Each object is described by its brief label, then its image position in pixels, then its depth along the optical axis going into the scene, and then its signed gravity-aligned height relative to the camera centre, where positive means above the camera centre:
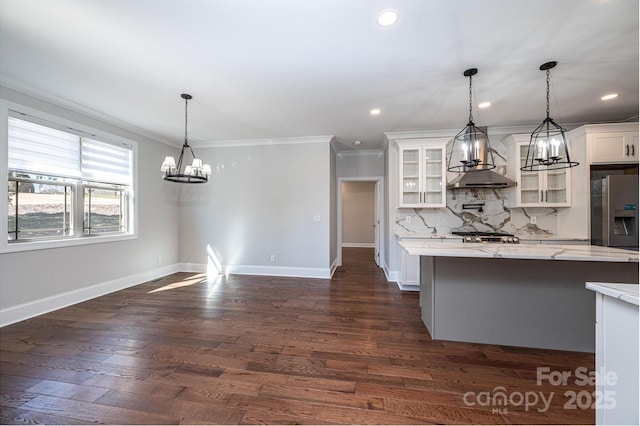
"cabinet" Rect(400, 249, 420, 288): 3.96 -0.95
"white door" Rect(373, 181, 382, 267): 5.78 -0.33
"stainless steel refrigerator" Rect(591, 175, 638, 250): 3.22 +0.03
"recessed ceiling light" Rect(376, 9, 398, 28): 1.71 +1.42
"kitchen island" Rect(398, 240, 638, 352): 2.17 -0.77
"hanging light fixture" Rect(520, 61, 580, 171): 2.17 +0.61
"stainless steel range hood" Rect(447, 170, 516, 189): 3.57 +0.50
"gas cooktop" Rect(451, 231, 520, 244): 3.54 -0.37
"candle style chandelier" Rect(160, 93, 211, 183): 3.01 +0.57
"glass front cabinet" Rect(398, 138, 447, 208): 4.13 +0.70
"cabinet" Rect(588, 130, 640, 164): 3.35 +0.92
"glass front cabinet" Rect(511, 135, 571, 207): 3.81 +0.46
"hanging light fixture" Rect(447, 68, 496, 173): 2.31 +0.69
